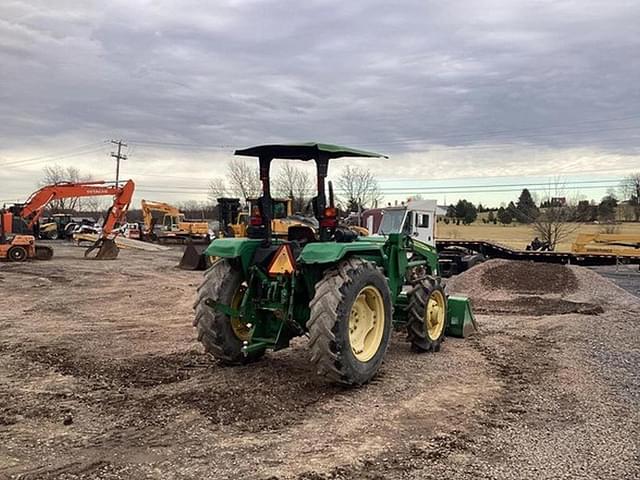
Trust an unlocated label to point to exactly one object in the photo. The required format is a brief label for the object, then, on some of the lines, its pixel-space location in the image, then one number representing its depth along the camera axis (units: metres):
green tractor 6.14
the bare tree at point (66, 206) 71.24
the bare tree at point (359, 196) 58.92
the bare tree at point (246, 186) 66.38
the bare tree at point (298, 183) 40.93
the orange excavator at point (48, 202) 25.47
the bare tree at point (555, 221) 39.05
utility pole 65.69
